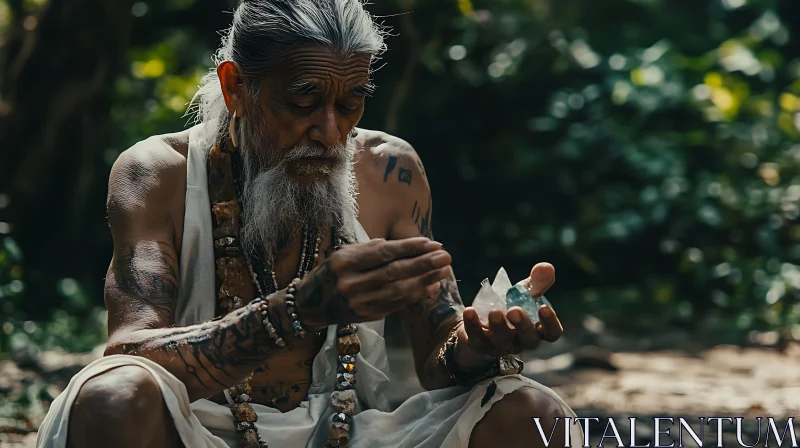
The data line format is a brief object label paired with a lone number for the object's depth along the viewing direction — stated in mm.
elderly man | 2961
